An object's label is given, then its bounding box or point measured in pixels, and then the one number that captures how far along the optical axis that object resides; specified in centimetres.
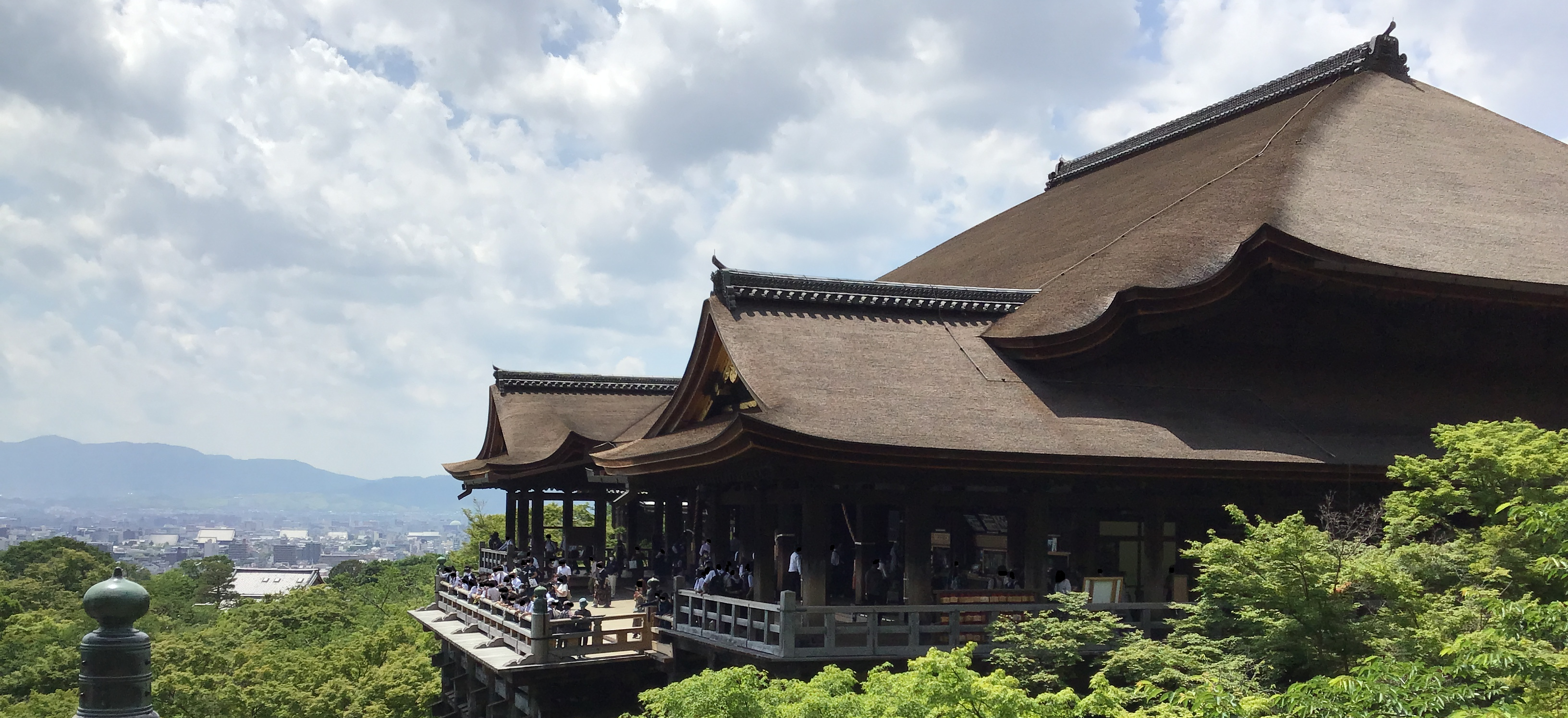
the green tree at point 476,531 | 6143
